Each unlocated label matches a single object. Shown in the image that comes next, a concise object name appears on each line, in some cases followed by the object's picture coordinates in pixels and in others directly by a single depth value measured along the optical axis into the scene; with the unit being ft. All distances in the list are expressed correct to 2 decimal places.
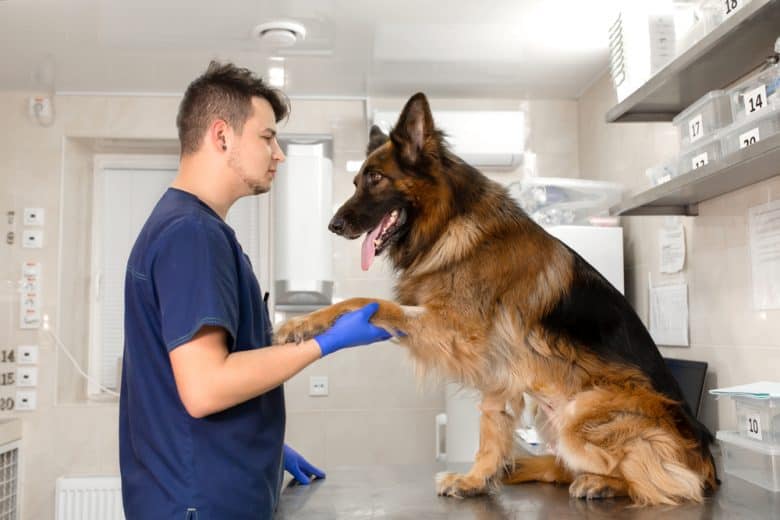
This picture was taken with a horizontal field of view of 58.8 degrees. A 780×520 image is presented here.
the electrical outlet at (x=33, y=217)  13.71
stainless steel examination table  5.37
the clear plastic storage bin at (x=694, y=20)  6.82
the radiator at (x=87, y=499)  13.04
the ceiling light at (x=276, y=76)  12.59
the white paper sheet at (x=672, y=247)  9.68
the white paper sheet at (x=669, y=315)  9.60
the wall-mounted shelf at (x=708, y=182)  5.85
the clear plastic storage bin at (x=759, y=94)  5.86
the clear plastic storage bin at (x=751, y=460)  6.00
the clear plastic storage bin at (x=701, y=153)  7.01
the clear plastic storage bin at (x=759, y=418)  6.07
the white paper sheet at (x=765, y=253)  7.36
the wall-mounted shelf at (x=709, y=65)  5.86
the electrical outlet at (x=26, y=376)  13.39
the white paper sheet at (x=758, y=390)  6.04
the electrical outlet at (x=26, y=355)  13.47
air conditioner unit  13.29
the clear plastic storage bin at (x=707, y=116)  7.14
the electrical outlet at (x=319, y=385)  13.64
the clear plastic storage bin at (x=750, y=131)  5.91
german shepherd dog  5.61
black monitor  8.63
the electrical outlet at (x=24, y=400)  13.37
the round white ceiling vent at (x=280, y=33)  10.76
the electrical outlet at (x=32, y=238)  13.69
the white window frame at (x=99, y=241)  14.07
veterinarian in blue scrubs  4.45
